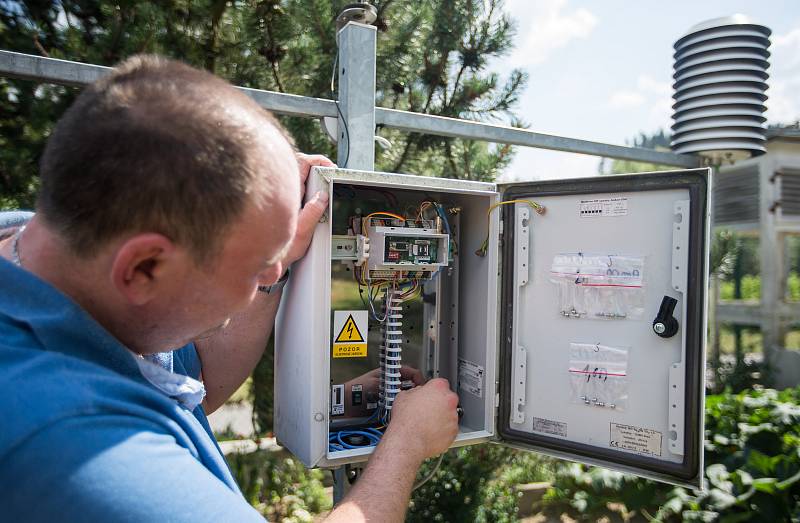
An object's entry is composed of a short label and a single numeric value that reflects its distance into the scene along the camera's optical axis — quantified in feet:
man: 2.22
